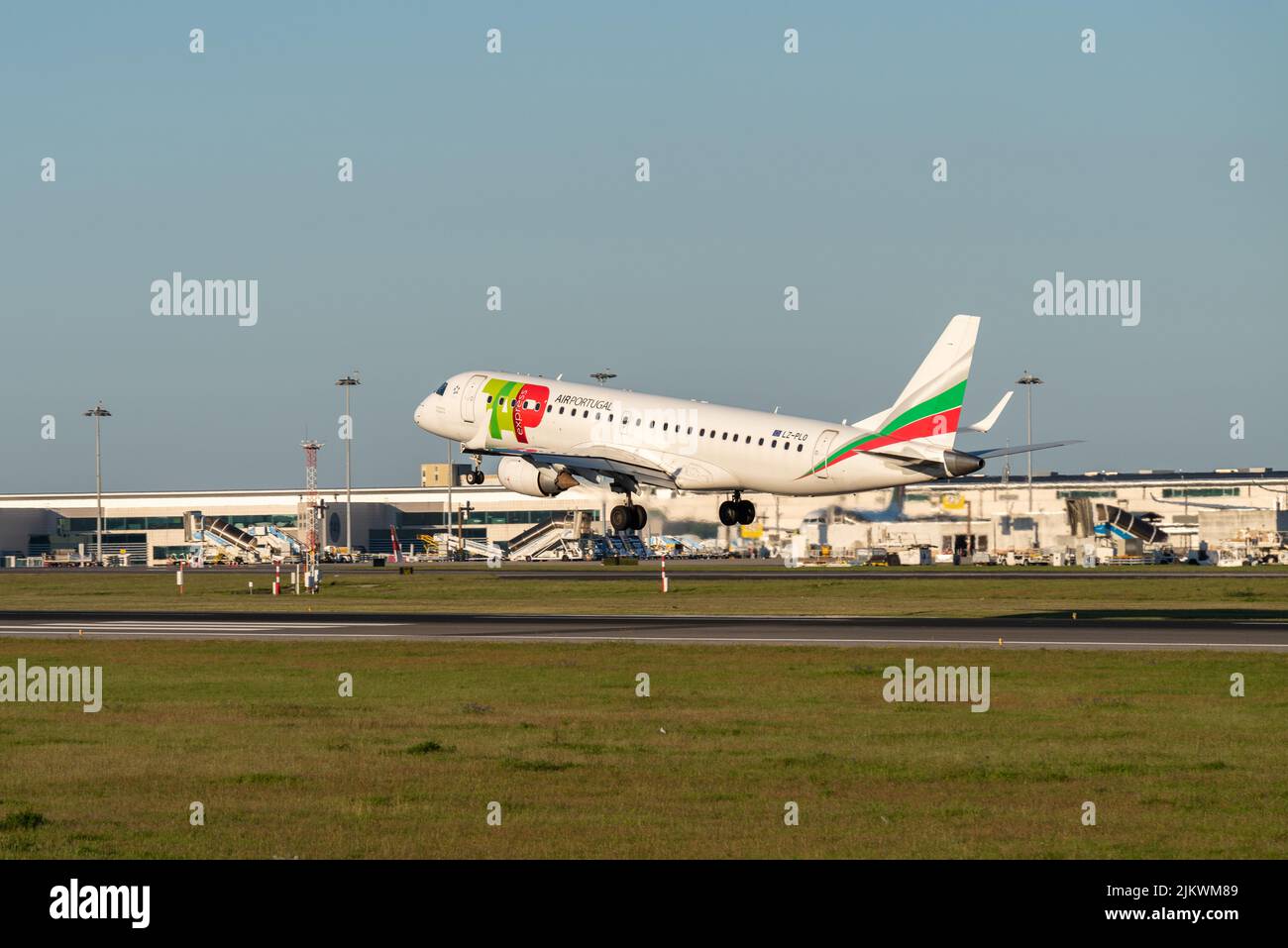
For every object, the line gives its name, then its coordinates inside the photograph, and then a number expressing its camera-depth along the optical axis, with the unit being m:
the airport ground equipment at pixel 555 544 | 164.12
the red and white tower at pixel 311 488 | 164.61
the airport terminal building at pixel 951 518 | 133.88
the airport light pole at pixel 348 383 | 169.12
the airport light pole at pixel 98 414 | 196.80
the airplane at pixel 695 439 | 73.31
